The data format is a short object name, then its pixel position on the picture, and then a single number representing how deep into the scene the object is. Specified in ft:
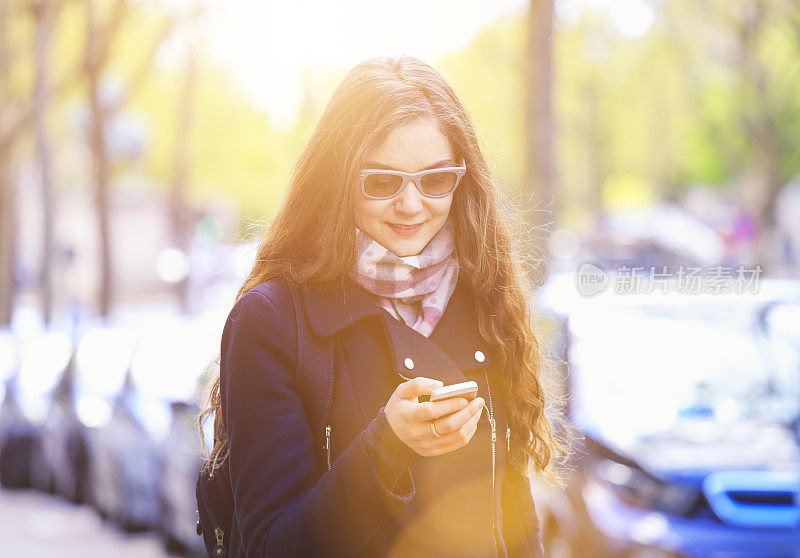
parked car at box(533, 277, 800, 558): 17.11
